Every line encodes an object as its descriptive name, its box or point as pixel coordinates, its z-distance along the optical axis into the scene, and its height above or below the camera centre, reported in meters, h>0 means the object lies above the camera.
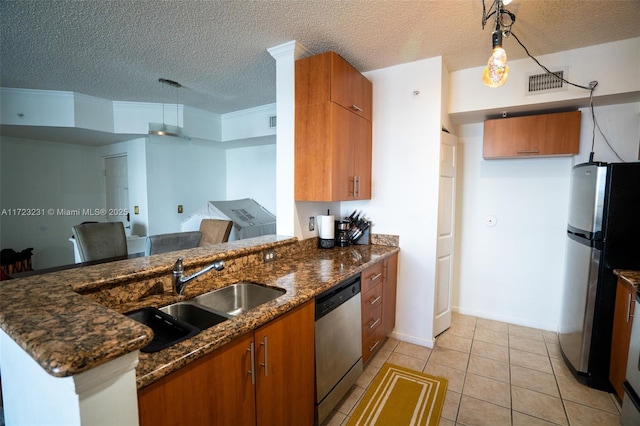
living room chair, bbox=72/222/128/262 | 2.90 -0.52
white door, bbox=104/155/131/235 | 4.62 +0.02
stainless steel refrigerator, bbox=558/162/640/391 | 1.92 -0.40
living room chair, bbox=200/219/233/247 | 3.36 -0.47
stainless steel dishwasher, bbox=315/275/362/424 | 1.63 -0.92
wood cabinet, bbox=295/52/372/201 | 2.19 +0.50
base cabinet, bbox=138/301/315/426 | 0.90 -0.71
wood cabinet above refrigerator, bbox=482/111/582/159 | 2.57 +0.53
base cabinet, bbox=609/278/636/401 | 1.78 -0.87
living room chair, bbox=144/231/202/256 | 2.74 -0.51
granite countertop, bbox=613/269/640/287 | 1.72 -0.50
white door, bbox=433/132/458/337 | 2.63 -0.38
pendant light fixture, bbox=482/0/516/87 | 1.42 +0.62
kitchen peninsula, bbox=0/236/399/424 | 0.67 -0.45
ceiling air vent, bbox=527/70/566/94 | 2.42 +0.93
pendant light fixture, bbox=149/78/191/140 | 3.15 +0.68
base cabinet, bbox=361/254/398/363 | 2.17 -0.90
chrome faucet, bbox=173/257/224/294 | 1.45 -0.42
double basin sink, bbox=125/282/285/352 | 1.17 -0.57
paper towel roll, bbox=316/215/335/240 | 2.64 -0.31
